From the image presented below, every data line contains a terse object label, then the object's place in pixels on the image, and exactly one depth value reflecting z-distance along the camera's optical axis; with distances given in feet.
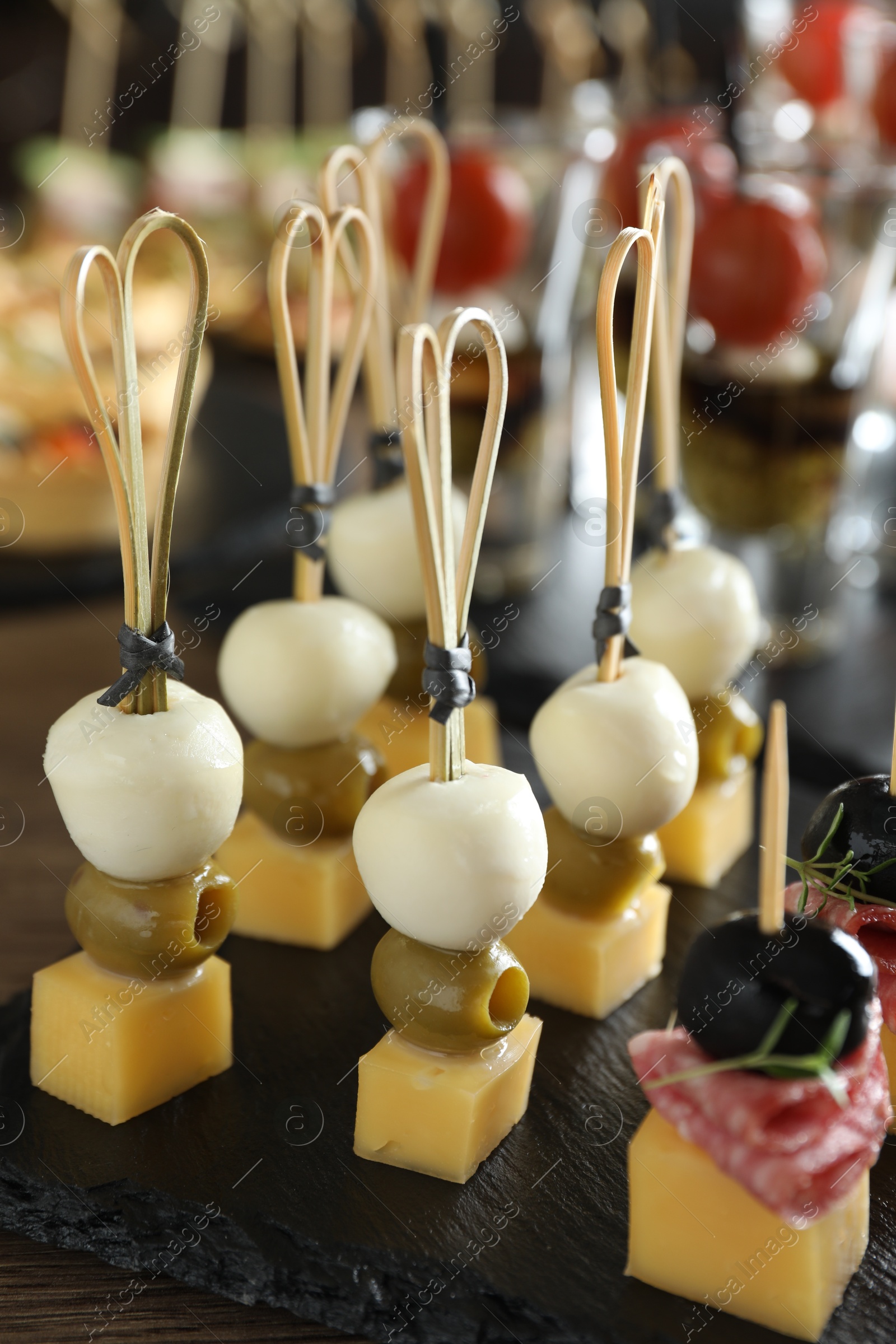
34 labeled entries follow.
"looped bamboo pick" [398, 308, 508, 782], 0.97
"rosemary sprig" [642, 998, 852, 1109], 0.92
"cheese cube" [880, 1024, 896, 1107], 1.06
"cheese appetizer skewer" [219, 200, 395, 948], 1.14
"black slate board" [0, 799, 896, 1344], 0.98
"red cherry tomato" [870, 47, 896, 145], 1.61
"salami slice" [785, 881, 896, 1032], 1.03
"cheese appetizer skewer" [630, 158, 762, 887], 1.21
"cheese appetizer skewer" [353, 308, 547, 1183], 0.99
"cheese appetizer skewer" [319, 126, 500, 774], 1.23
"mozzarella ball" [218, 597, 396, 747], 1.15
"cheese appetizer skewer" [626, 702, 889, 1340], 0.93
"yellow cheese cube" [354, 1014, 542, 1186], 1.02
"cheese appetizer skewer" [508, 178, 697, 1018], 1.07
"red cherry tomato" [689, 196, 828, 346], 1.38
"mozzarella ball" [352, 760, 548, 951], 0.99
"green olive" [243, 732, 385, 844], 1.18
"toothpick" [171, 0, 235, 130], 3.50
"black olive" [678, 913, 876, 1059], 0.93
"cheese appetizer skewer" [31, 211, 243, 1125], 1.01
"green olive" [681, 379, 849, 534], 1.47
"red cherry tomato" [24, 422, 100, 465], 1.58
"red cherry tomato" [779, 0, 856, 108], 1.70
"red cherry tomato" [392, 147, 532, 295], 1.54
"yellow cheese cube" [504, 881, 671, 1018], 1.14
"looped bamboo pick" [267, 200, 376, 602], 1.09
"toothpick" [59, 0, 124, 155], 3.07
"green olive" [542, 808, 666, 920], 1.13
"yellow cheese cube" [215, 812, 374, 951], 1.19
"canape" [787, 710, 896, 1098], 1.03
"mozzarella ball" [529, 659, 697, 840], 1.08
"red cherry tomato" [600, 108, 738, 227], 1.54
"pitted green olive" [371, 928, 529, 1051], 1.02
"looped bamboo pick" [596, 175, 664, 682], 1.03
